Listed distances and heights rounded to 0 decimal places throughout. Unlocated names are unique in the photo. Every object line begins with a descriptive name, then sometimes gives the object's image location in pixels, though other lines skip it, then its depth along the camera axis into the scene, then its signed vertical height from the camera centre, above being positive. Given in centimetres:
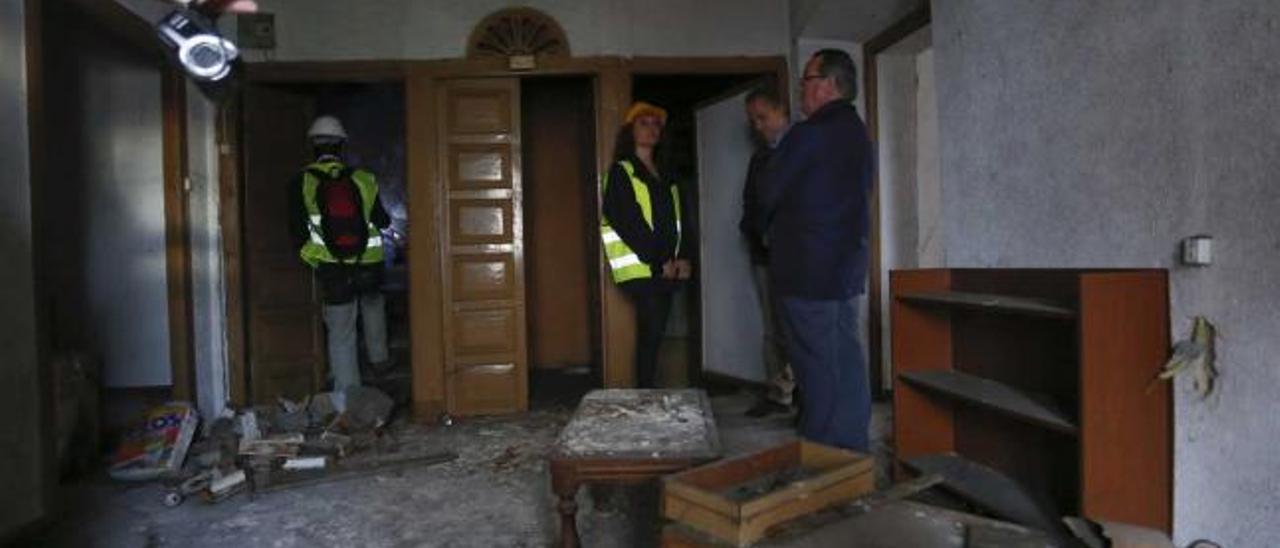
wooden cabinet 200 -41
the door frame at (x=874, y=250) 425 +3
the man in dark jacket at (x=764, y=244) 385 +9
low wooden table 196 -47
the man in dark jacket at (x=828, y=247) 262 +4
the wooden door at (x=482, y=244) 445 +13
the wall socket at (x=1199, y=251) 187 +0
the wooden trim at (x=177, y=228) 403 +23
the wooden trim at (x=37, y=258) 263 +7
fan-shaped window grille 447 +128
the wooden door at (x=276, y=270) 446 +1
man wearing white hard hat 407 +18
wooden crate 148 -47
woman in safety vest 401 +17
